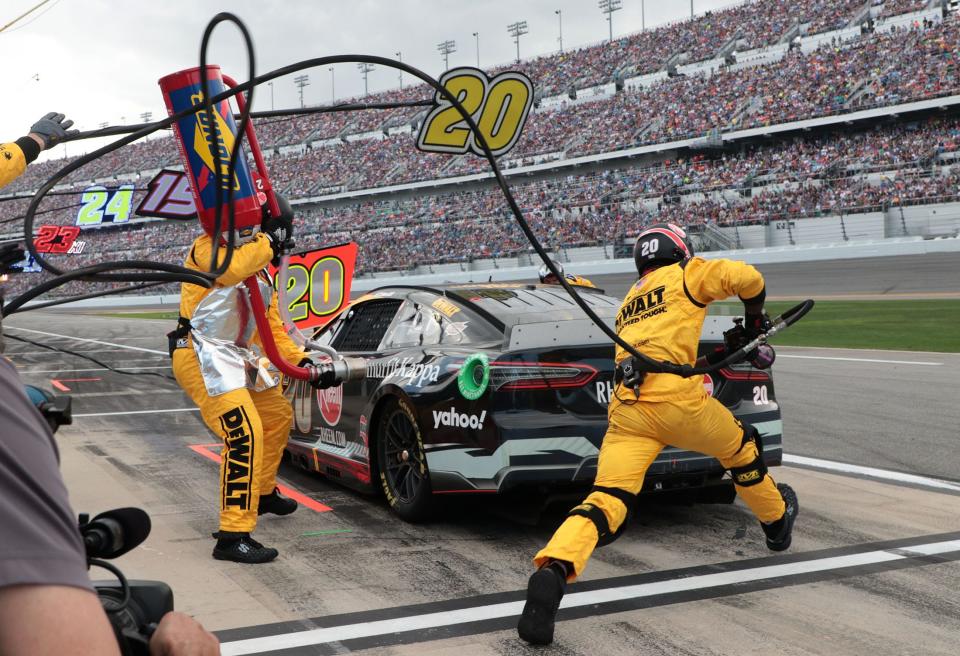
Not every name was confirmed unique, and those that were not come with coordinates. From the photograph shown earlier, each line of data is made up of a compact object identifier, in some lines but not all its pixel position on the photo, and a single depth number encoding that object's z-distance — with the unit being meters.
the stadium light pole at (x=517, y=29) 75.88
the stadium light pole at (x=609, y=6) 68.56
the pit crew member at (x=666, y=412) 3.79
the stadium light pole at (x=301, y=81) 86.18
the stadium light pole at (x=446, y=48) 80.18
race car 4.52
